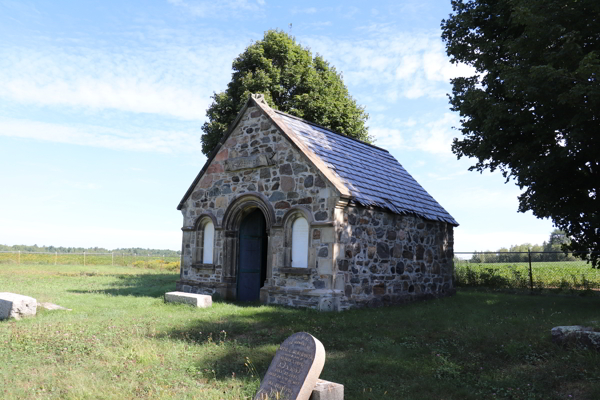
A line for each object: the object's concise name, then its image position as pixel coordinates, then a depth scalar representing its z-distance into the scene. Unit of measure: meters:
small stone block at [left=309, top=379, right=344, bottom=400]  4.91
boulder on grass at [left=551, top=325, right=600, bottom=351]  7.13
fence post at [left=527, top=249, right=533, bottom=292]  17.31
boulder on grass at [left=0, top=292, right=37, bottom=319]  10.38
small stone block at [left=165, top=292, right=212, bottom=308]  11.87
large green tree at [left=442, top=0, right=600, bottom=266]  10.58
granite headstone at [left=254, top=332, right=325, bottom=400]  4.92
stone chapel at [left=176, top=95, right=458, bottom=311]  11.93
